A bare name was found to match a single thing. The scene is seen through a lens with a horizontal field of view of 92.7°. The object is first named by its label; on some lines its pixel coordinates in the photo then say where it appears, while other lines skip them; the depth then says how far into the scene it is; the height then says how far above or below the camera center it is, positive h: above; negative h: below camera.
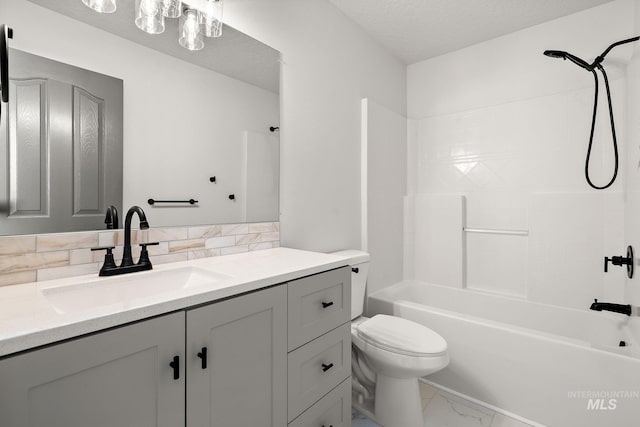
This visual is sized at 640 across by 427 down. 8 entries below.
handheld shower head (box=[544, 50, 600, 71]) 1.83 +0.95
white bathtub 1.46 -0.81
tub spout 1.64 -0.52
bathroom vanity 0.60 -0.34
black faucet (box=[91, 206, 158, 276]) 1.03 -0.16
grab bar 2.33 -0.15
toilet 1.51 -0.76
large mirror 0.97 +0.44
